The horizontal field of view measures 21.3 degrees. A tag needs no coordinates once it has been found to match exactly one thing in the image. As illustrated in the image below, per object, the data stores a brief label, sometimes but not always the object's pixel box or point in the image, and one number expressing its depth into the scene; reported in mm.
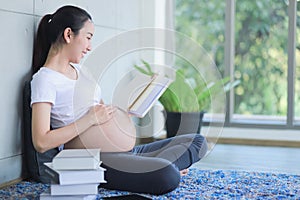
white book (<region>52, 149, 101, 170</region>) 2985
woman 3125
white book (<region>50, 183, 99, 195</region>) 3023
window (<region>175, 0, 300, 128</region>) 5070
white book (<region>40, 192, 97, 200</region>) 3042
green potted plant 3352
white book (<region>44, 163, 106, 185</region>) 2997
